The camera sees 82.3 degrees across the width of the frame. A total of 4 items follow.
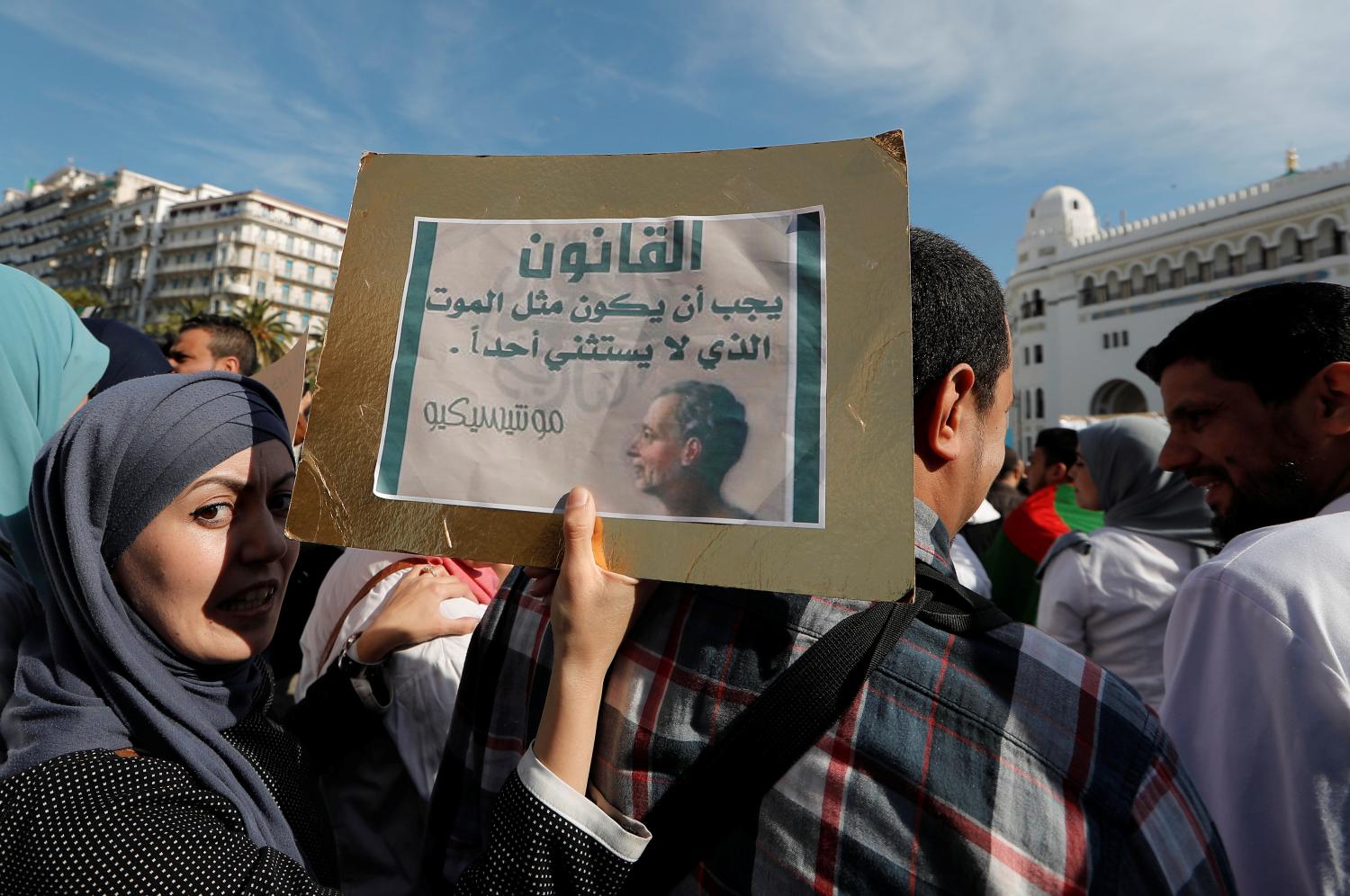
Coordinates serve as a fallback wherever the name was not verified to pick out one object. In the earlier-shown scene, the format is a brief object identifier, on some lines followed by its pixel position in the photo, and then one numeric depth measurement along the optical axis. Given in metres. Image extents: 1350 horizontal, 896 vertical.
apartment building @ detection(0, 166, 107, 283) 73.69
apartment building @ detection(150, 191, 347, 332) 62.00
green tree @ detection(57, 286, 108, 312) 49.34
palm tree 35.22
